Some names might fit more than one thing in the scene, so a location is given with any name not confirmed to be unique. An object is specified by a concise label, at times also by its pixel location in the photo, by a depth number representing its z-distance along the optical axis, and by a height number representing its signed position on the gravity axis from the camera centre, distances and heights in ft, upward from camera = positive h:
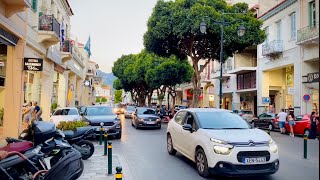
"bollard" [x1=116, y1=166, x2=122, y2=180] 11.69 -3.55
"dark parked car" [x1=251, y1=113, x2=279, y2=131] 60.42 -6.20
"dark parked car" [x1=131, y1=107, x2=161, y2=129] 56.92 -5.19
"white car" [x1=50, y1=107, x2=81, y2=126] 45.58 -3.60
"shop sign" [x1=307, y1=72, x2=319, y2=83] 62.98 +4.70
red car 49.20 -5.61
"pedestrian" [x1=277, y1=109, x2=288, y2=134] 53.39 -5.00
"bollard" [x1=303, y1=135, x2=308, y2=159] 28.30 -6.14
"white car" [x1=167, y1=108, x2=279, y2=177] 18.75 -3.84
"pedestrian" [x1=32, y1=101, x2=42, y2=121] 43.99 -2.94
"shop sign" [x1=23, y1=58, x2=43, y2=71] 38.04 +4.63
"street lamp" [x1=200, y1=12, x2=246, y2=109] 53.96 +14.75
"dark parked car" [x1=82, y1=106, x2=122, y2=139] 39.42 -3.85
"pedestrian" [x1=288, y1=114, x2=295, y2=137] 51.07 -5.29
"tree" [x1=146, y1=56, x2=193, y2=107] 105.47 +9.79
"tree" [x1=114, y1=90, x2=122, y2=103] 397.49 -2.25
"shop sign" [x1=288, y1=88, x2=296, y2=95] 69.49 +1.37
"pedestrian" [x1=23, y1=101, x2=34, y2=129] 43.51 -3.36
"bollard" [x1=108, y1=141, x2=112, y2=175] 20.15 -4.97
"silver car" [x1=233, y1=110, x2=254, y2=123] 70.89 -5.06
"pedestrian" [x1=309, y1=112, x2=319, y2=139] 46.48 -5.41
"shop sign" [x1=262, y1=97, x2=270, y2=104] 82.28 -1.30
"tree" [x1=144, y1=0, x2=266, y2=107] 61.40 +16.17
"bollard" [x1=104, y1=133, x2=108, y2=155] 26.52 -5.35
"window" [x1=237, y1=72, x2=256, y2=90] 94.84 +5.90
